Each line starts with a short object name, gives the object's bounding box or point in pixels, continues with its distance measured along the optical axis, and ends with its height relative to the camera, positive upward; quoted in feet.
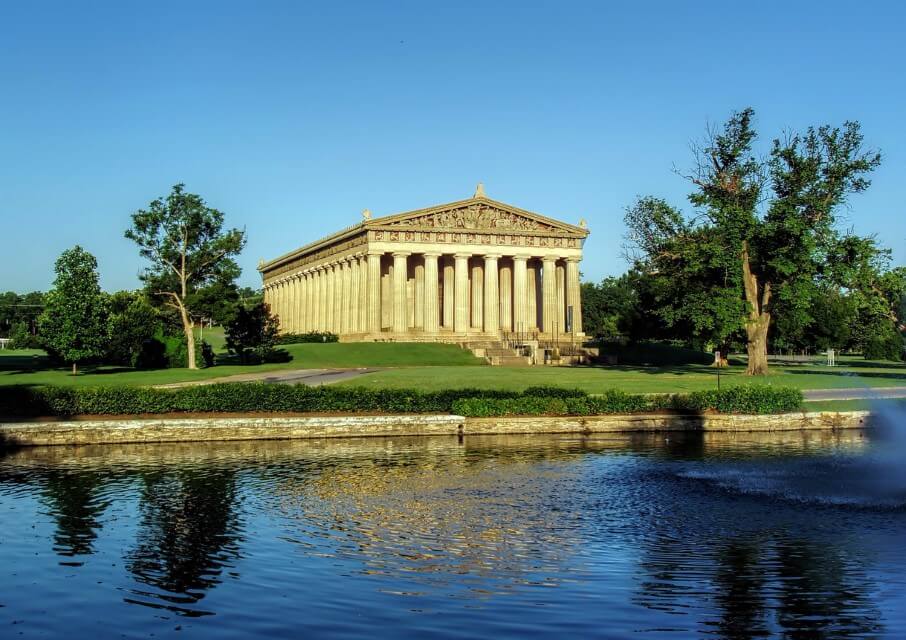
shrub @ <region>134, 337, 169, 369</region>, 228.02 -0.39
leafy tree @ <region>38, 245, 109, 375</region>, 194.50 +8.25
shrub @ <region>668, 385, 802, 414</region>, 118.62 -6.86
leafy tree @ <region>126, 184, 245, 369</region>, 237.86 +28.76
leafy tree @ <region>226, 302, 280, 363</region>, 248.93 +5.71
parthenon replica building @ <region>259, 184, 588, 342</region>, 308.19 +27.93
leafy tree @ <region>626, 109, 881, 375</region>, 181.16 +23.32
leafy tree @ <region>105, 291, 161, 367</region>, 216.13 +5.40
